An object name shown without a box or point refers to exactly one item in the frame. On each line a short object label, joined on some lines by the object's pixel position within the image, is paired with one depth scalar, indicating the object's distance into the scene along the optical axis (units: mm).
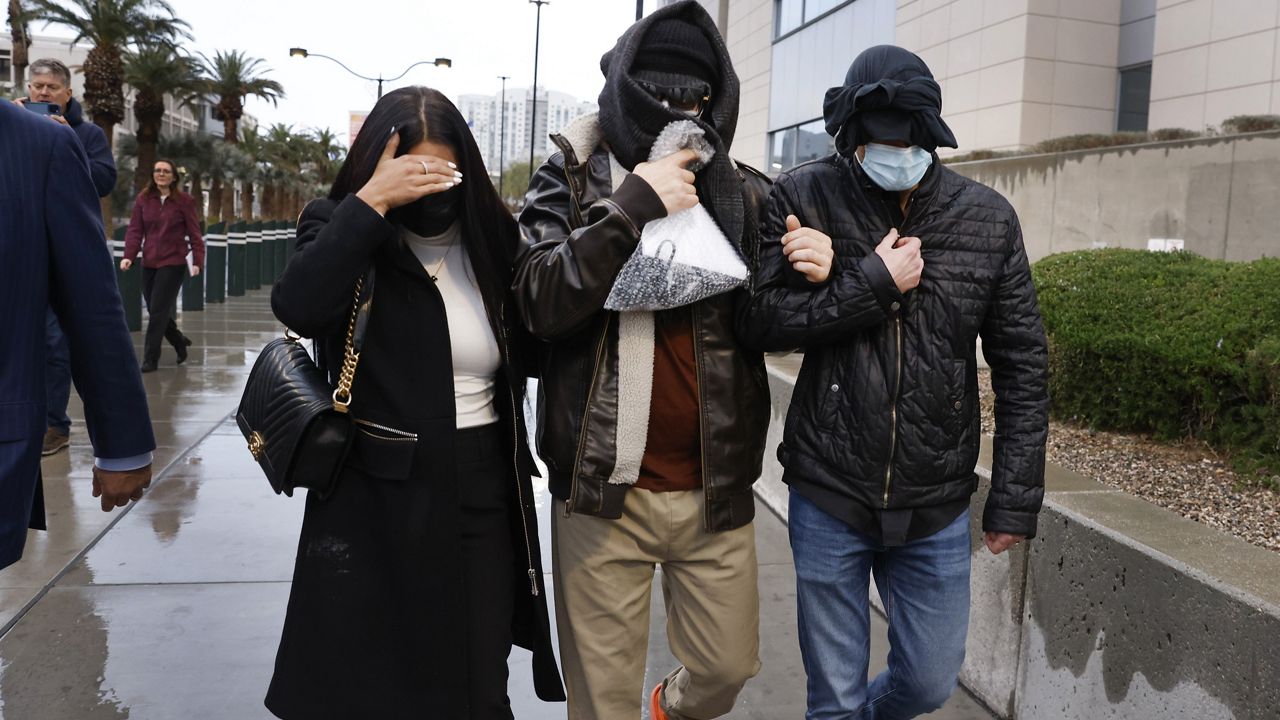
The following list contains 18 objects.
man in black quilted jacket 2648
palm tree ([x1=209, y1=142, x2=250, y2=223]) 49531
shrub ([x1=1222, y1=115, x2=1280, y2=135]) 9469
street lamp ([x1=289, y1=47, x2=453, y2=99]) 40375
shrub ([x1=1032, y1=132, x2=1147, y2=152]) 10703
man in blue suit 2318
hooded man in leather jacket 2674
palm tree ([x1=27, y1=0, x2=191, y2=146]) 34969
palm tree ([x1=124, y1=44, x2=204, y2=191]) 39062
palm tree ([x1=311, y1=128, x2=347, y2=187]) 74000
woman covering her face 2635
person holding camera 6414
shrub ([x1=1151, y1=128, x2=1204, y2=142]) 9927
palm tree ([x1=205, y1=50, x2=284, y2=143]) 50719
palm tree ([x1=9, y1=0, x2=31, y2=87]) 33781
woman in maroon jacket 10555
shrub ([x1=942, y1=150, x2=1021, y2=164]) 13353
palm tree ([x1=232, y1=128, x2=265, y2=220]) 55731
